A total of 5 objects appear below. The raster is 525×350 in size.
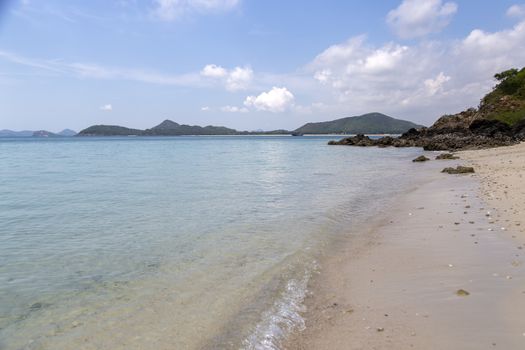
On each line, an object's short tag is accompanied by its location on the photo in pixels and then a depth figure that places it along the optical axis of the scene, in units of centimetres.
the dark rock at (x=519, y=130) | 4584
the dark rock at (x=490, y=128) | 5101
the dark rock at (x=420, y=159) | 3417
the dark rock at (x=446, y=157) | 3514
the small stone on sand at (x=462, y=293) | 546
